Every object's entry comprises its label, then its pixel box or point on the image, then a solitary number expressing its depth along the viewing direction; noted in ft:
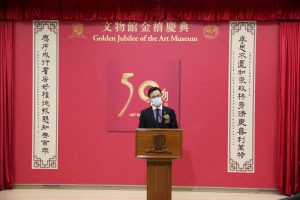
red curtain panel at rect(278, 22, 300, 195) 16.87
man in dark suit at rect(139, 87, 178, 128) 13.65
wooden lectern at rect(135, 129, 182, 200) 12.29
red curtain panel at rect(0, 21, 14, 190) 17.39
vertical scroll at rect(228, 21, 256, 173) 17.29
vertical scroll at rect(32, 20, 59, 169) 17.61
